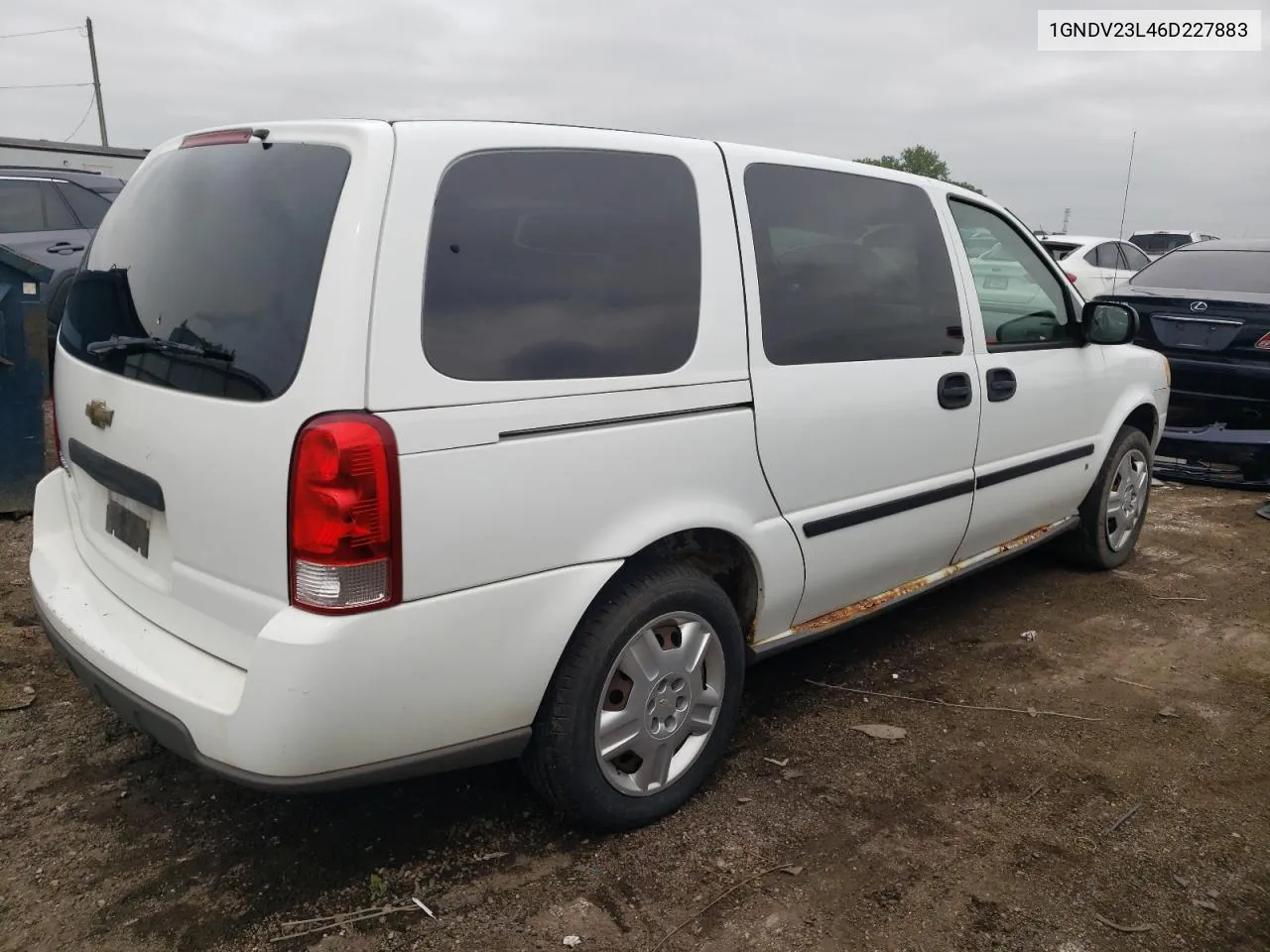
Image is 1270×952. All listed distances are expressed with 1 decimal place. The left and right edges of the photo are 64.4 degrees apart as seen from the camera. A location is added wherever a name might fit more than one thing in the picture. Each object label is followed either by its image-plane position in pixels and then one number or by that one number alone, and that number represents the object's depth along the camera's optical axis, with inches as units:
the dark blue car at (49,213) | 314.2
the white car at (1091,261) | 491.5
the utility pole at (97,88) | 1214.3
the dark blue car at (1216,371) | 245.6
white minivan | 80.0
